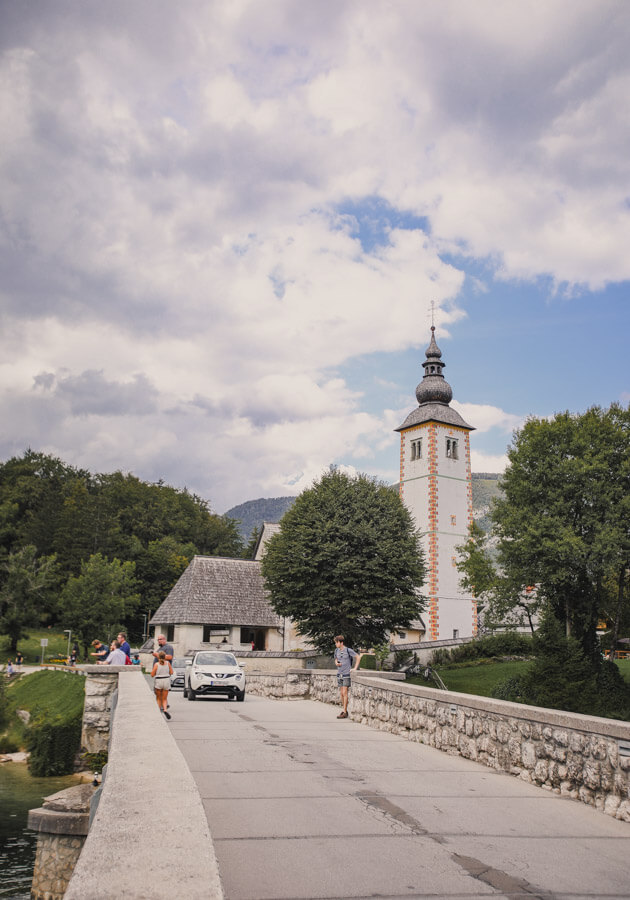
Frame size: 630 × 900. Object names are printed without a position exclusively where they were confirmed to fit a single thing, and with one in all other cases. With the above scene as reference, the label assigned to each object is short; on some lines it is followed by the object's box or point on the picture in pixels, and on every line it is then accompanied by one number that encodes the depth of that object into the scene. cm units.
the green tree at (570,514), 3067
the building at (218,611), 4741
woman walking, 1453
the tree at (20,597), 6088
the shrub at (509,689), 2644
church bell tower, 5659
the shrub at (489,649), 4522
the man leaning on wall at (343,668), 1612
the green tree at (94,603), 5809
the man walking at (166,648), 1566
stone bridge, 375
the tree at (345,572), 3619
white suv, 2141
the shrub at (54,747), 3042
